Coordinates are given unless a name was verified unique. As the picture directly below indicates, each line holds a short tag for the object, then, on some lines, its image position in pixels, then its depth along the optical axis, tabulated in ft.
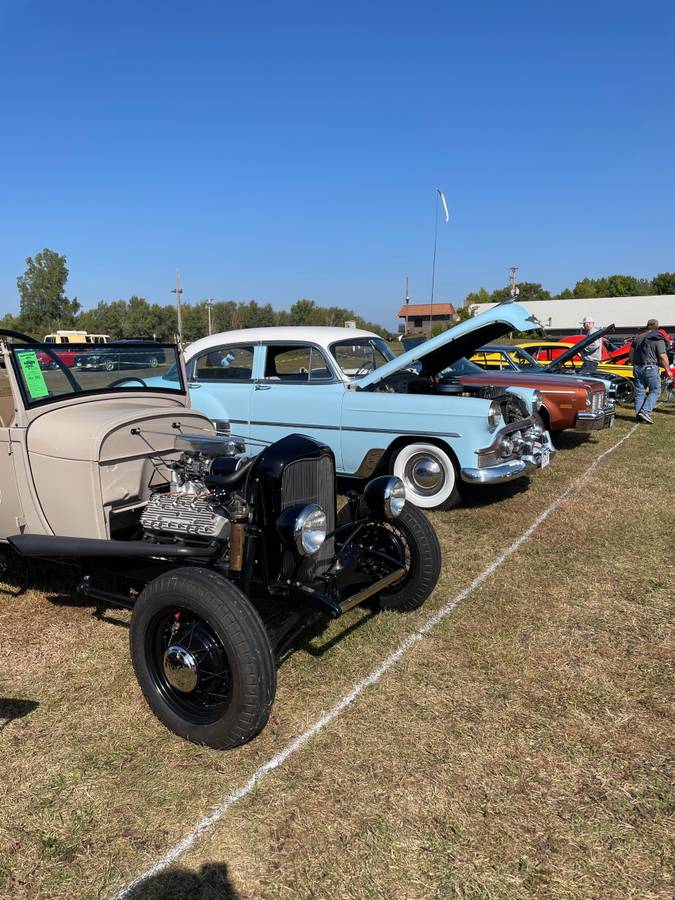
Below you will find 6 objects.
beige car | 8.34
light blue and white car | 18.11
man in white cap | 39.40
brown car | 26.32
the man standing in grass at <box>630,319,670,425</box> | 34.81
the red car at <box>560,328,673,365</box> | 48.26
